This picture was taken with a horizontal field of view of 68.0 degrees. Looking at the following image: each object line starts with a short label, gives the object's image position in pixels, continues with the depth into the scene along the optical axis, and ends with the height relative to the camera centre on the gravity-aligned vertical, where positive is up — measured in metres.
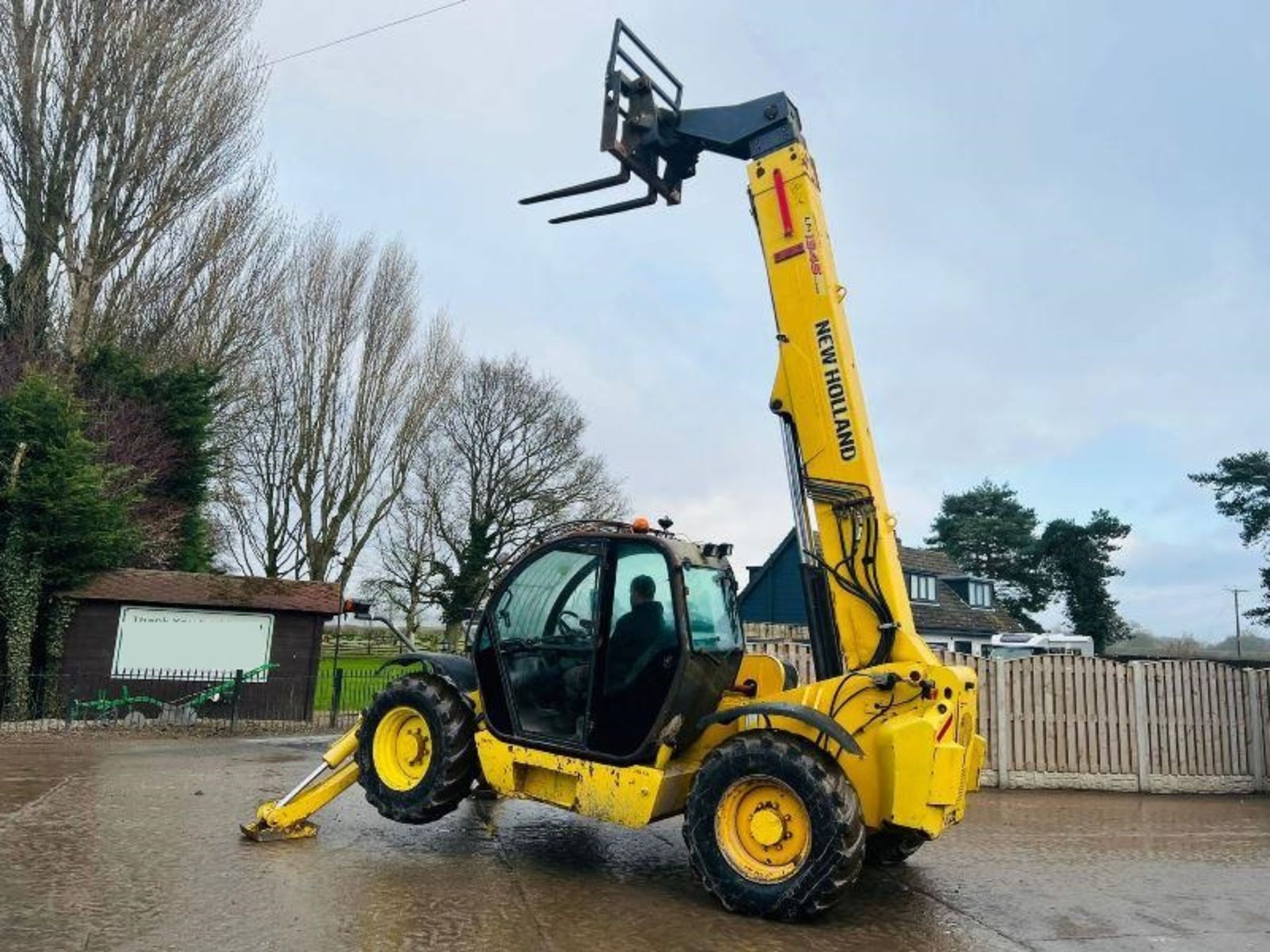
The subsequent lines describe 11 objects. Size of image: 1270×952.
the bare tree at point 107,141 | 19.92 +10.64
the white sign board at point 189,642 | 16.31 -0.26
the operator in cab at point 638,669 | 5.62 -0.12
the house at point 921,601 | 35.84 +2.27
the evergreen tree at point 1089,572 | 48.72 +5.11
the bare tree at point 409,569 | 32.84 +2.38
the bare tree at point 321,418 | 29.08 +6.65
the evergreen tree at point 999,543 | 50.81 +6.90
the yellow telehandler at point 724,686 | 5.07 -0.21
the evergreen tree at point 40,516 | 15.45 +1.71
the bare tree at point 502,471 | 33.84 +6.27
